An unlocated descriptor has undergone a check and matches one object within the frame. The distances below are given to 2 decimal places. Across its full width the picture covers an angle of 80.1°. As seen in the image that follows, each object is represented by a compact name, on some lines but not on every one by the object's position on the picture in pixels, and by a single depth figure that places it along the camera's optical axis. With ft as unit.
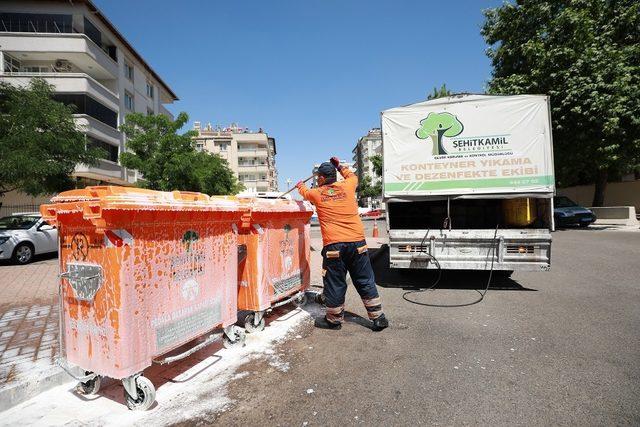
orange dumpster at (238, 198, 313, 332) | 14.01
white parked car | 33.83
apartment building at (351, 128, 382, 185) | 337.93
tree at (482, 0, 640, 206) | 52.44
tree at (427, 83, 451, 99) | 87.99
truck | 19.61
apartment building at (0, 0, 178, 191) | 76.54
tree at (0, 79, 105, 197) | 36.37
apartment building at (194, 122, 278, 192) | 219.82
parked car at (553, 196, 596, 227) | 60.03
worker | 14.21
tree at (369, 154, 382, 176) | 126.21
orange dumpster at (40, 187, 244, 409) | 8.74
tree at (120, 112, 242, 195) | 64.75
